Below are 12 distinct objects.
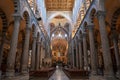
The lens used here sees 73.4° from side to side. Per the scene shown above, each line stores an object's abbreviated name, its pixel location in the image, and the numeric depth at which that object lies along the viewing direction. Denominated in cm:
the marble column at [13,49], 571
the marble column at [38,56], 1174
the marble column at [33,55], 1012
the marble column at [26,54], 755
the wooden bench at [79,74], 606
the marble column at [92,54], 753
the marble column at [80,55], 1178
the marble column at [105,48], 539
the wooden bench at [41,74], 585
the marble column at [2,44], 866
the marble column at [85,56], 973
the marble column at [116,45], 854
